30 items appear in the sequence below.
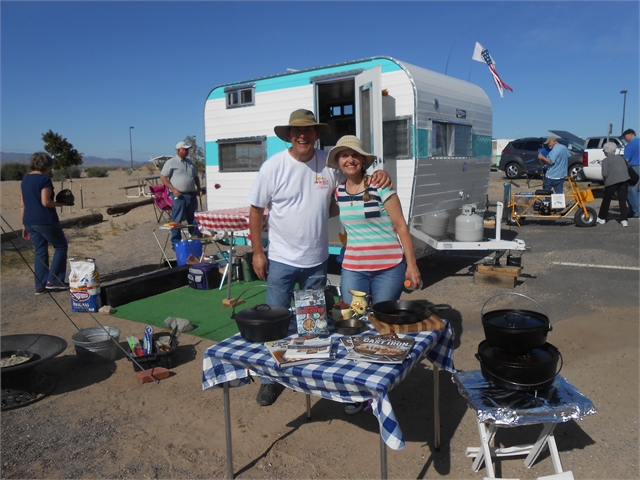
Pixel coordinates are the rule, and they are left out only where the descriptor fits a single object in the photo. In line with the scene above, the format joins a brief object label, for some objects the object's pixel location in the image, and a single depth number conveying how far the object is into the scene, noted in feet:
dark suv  61.57
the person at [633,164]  37.32
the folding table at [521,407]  7.66
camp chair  32.04
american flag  28.35
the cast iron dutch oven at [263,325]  8.25
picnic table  63.52
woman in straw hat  10.39
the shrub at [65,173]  107.34
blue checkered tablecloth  6.83
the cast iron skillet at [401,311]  8.52
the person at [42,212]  20.02
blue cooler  24.04
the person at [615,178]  34.42
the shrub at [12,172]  125.46
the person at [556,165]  37.88
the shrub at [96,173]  142.59
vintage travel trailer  19.80
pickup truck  54.80
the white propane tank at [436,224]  21.44
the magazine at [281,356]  7.44
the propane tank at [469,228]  21.54
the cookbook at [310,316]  8.43
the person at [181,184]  25.96
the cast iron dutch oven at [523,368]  7.72
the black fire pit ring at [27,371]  11.64
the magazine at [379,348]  7.38
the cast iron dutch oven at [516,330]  7.80
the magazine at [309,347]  7.57
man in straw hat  10.66
